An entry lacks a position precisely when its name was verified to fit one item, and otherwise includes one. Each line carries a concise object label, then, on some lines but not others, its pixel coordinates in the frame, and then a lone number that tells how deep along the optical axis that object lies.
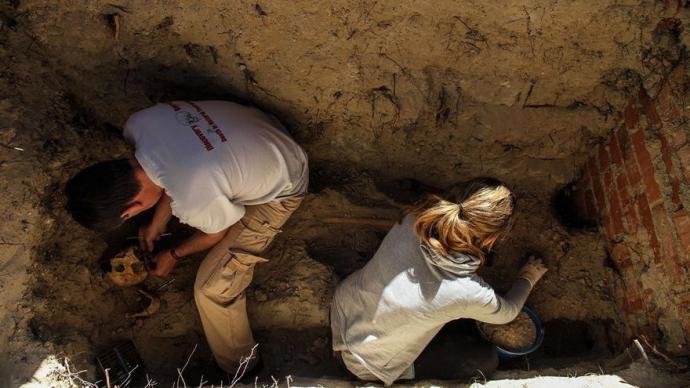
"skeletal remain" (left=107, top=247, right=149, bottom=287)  2.51
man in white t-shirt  1.98
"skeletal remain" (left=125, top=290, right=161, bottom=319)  2.66
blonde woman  1.89
